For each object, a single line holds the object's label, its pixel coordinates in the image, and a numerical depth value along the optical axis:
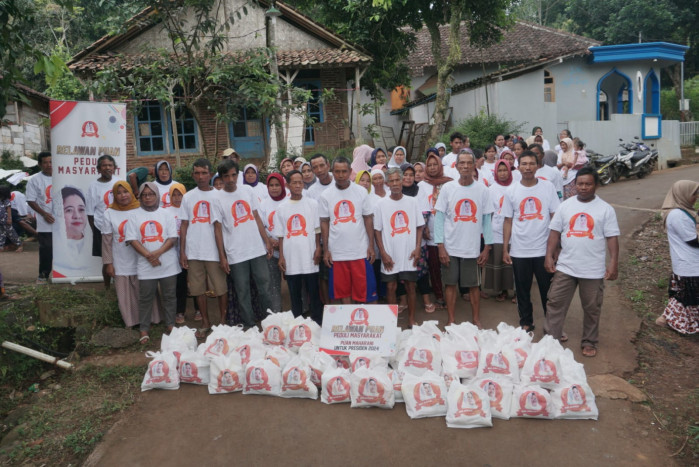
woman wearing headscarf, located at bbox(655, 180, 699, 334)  5.20
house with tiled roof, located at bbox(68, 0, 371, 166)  13.84
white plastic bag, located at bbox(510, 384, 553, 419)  3.71
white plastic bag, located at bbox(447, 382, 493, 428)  3.65
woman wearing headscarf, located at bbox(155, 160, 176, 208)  5.99
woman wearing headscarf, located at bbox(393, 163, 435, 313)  5.74
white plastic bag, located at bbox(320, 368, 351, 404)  4.02
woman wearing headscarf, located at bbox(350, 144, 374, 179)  7.67
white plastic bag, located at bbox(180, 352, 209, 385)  4.37
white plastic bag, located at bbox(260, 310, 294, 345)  4.68
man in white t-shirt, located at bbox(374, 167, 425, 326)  5.34
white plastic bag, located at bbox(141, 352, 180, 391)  4.32
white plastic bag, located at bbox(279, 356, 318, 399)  4.11
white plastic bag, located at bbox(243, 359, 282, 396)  4.18
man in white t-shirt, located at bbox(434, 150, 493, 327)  5.27
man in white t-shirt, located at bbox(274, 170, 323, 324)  5.23
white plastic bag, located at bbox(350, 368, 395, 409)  3.90
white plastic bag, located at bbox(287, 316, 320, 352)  4.61
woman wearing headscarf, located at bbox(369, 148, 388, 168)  7.23
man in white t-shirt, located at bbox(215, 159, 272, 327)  5.29
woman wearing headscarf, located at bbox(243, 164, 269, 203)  6.10
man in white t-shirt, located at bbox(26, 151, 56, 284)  7.09
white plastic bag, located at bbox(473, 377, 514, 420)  3.76
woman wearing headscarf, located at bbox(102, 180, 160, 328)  5.27
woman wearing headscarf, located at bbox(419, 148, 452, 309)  5.97
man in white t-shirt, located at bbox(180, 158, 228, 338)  5.36
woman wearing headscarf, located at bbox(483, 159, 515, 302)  6.00
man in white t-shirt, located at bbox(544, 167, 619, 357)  4.61
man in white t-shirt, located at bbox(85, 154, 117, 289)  6.07
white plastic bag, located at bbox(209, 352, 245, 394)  4.23
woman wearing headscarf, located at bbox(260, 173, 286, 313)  5.56
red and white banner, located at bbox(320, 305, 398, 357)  4.30
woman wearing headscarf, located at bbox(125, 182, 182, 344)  5.25
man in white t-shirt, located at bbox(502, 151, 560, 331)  5.11
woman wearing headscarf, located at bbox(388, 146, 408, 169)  6.99
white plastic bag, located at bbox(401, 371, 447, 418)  3.79
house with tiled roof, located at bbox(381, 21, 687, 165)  16.73
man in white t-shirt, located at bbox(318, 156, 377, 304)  5.14
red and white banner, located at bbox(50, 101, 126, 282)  6.34
